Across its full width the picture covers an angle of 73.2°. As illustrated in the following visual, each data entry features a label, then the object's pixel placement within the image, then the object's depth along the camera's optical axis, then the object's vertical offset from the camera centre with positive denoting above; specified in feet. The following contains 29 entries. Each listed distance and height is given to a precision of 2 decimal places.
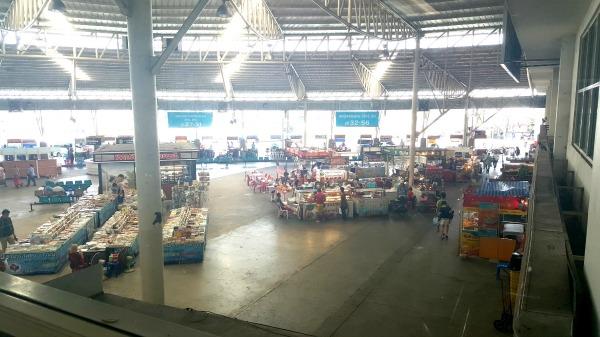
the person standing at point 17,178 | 82.43 -9.51
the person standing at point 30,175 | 83.97 -8.67
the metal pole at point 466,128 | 99.97 +1.72
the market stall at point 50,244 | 35.55 -10.34
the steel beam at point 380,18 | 59.72 +18.44
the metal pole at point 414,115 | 68.80 +3.32
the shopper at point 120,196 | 59.97 -9.47
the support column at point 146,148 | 24.26 -0.90
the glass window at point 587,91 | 21.97 +2.62
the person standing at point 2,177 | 83.52 -9.08
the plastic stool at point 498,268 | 31.27 -10.74
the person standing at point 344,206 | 56.13 -10.08
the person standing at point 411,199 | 61.72 -9.88
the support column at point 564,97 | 33.35 +3.32
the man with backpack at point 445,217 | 45.11 -9.28
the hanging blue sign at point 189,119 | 88.33 +3.22
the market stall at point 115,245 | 34.76 -10.32
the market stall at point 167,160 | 65.05 -4.39
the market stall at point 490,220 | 37.73 -8.40
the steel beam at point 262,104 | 107.45 +8.51
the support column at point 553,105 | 54.61 +4.50
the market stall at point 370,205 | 57.36 -10.17
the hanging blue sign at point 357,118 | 87.81 +3.46
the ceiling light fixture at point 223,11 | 38.58 +11.72
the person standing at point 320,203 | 55.52 -9.57
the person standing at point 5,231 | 38.99 -9.46
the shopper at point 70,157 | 117.70 -6.92
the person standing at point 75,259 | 33.50 -10.47
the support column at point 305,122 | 120.57 +3.52
